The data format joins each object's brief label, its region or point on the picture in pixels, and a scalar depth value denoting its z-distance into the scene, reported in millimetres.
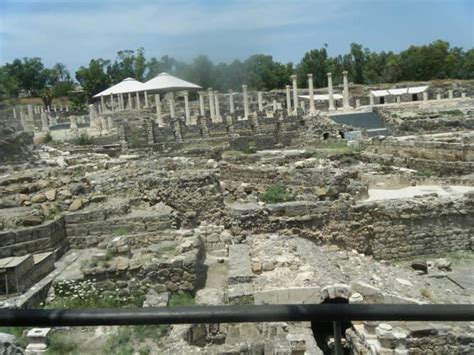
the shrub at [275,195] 13308
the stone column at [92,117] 41312
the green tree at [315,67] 75188
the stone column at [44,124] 38300
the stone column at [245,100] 42166
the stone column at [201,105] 42319
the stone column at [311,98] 40256
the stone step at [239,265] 8312
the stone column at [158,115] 37969
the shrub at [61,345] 6129
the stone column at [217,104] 41462
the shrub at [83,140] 30578
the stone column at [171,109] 42062
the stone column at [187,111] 39844
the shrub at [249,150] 25750
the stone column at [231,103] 44244
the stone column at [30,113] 43450
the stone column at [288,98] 47725
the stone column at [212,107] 41106
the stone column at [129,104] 52144
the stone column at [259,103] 47250
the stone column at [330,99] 45194
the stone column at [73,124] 37616
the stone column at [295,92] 44875
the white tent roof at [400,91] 60141
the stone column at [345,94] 45906
